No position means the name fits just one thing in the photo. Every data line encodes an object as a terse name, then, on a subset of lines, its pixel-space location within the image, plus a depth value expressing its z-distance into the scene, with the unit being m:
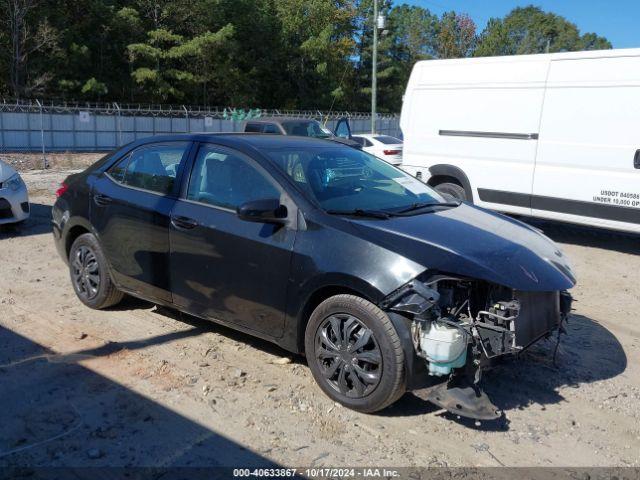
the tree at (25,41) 35.12
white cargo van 7.70
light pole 26.18
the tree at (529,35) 76.00
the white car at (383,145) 19.27
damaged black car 3.46
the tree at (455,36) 74.56
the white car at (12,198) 8.23
